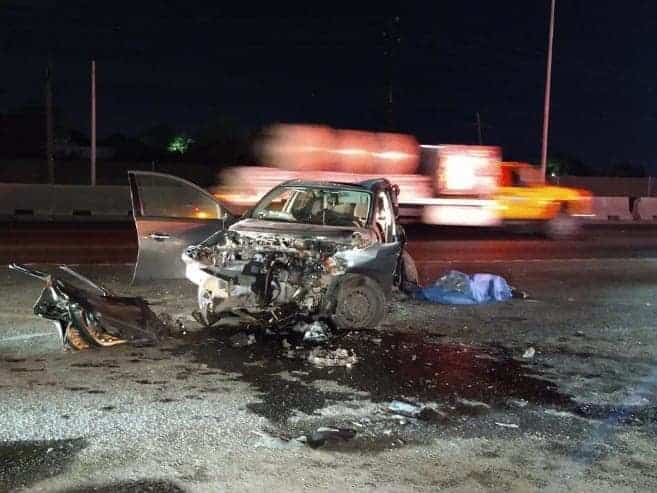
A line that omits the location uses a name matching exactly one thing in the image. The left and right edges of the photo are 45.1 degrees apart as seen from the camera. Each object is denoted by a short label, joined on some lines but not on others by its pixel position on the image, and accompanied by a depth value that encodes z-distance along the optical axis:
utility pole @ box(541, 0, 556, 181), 32.22
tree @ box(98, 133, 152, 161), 66.38
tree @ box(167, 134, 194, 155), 73.05
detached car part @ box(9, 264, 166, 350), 7.86
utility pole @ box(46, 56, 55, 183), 39.40
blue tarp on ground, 11.38
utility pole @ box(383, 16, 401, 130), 37.09
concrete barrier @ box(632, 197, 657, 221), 33.56
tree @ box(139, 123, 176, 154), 78.75
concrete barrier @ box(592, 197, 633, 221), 32.88
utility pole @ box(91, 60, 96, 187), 35.07
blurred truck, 24.20
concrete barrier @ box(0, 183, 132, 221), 27.88
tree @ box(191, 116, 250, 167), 62.03
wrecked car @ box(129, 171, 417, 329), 8.98
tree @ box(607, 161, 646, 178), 77.55
